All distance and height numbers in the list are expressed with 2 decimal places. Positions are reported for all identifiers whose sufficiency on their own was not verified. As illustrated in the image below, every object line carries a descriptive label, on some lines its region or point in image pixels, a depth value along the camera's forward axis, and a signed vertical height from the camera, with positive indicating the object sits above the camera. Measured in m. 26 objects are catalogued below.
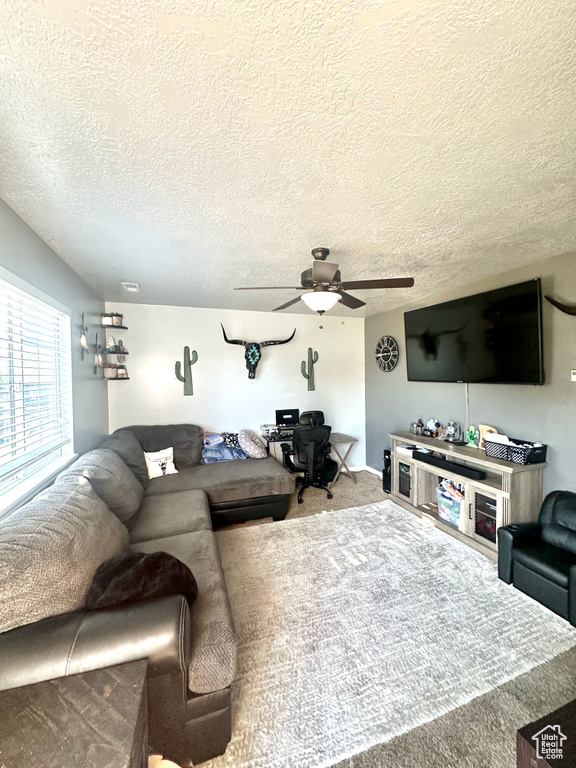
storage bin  2.77 -1.30
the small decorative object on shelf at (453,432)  3.21 -0.62
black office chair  3.68 -1.01
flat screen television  2.38 +0.39
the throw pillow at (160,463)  3.22 -0.92
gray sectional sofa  0.97 -0.90
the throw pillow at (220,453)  3.69 -0.94
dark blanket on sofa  1.19 -0.87
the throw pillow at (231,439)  3.92 -0.80
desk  4.10 -0.89
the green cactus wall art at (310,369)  4.67 +0.19
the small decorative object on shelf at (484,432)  2.79 -0.54
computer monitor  4.42 -0.57
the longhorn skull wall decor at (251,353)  4.21 +0.42
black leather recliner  1.79 -1.22
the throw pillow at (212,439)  3.87 -0.78
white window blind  1.60 +0.00
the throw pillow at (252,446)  3.79 -0.86
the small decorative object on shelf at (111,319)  3.39 +0.78
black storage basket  2.36 -0.65
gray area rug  1.26 -1.53
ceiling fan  1.96 +0.68
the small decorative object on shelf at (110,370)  3.38 +0.17
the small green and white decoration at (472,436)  3.01 -0.63
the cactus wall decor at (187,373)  4.00 +0.14
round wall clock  4.21 +0.39
